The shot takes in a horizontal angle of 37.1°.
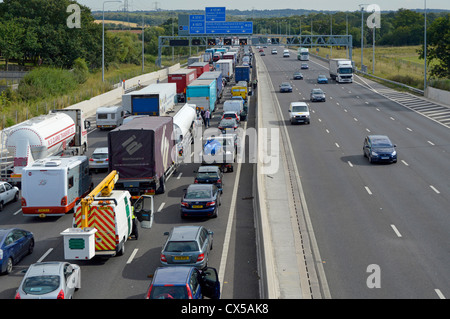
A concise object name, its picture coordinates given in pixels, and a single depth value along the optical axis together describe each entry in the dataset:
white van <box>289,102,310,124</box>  51.12
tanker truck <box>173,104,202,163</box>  36.56
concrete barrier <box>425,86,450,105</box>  62.72
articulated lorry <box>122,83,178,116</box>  46.44
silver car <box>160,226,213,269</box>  19.47
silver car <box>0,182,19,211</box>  29.25
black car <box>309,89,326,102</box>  65.75
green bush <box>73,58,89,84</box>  83.50
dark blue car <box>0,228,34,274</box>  20.38
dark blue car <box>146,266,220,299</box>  15.50
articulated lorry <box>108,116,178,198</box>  28.48
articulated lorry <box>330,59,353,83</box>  85.81
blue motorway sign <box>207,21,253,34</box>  109.56
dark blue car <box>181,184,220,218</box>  25.86
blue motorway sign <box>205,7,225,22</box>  108.72
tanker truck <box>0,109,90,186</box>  31.77
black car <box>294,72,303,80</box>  91.50
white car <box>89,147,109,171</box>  35.88
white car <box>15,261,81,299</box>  16.59
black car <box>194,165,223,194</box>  30.16
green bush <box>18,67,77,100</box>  70.12
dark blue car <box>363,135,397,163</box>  35.62
